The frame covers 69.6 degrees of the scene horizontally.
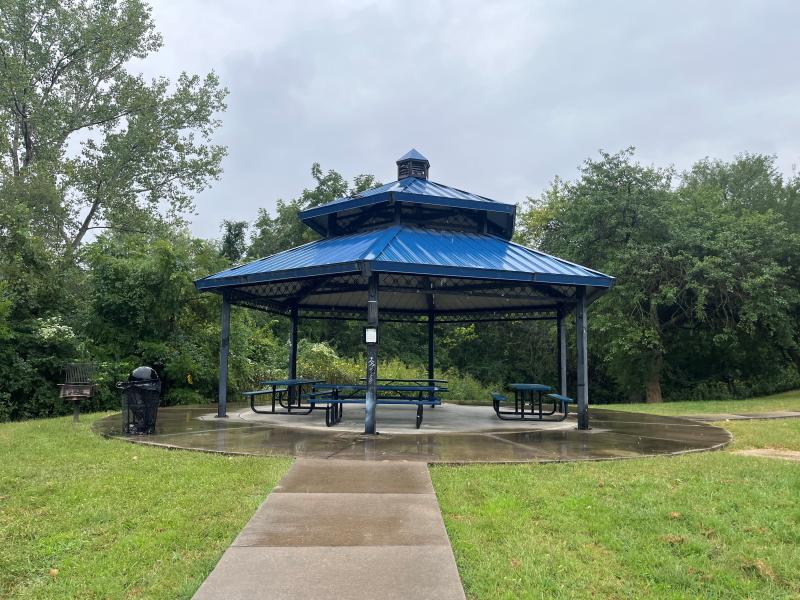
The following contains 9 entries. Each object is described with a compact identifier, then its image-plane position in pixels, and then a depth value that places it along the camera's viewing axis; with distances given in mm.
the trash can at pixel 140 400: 8914
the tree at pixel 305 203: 31406
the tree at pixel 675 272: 22406
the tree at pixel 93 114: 24375
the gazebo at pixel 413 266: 9711
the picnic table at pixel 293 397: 11906
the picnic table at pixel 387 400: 10291
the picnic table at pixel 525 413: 11717
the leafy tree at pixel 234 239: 34969
